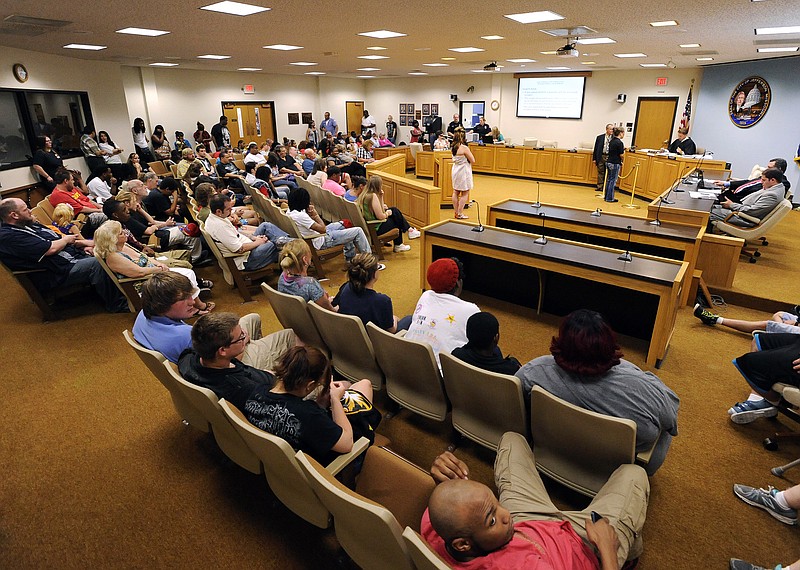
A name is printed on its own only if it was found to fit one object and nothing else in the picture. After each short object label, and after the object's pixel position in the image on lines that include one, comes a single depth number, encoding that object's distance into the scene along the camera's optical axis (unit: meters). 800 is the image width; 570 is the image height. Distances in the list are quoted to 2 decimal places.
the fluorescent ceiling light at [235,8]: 4.34
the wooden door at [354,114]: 18.44
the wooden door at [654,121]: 12.26
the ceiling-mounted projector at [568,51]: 6.29
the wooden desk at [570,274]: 3.36
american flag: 11.65
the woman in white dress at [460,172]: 7.62
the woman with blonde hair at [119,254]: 3.77
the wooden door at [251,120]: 14.74
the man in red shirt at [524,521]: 1.26
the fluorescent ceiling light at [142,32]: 5.75
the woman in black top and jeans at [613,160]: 8.63
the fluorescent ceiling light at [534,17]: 4.92
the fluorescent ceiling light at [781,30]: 5.58
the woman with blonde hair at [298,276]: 3.25
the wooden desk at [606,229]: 4.31
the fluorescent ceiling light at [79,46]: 7.25
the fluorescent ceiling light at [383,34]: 6.06
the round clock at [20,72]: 7.43
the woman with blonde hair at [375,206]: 5.73
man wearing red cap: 2.65
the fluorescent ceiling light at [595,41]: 6.86
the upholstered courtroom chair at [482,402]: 2.04
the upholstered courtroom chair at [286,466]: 1.66
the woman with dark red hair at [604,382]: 1.89
